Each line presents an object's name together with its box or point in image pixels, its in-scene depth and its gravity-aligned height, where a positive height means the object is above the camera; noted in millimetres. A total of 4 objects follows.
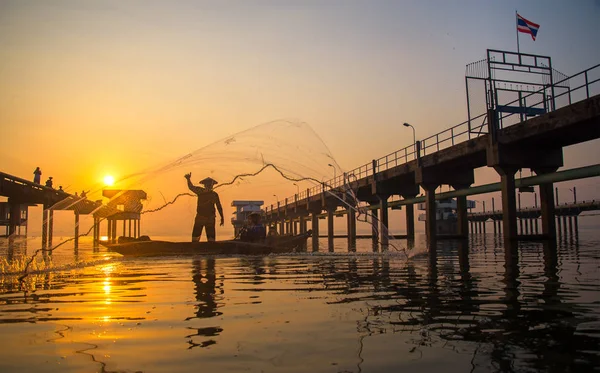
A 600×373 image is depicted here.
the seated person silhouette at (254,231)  20453 +55
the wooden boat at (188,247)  18469 -559
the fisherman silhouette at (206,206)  19547 +1129
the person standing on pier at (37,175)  36000 +4723
